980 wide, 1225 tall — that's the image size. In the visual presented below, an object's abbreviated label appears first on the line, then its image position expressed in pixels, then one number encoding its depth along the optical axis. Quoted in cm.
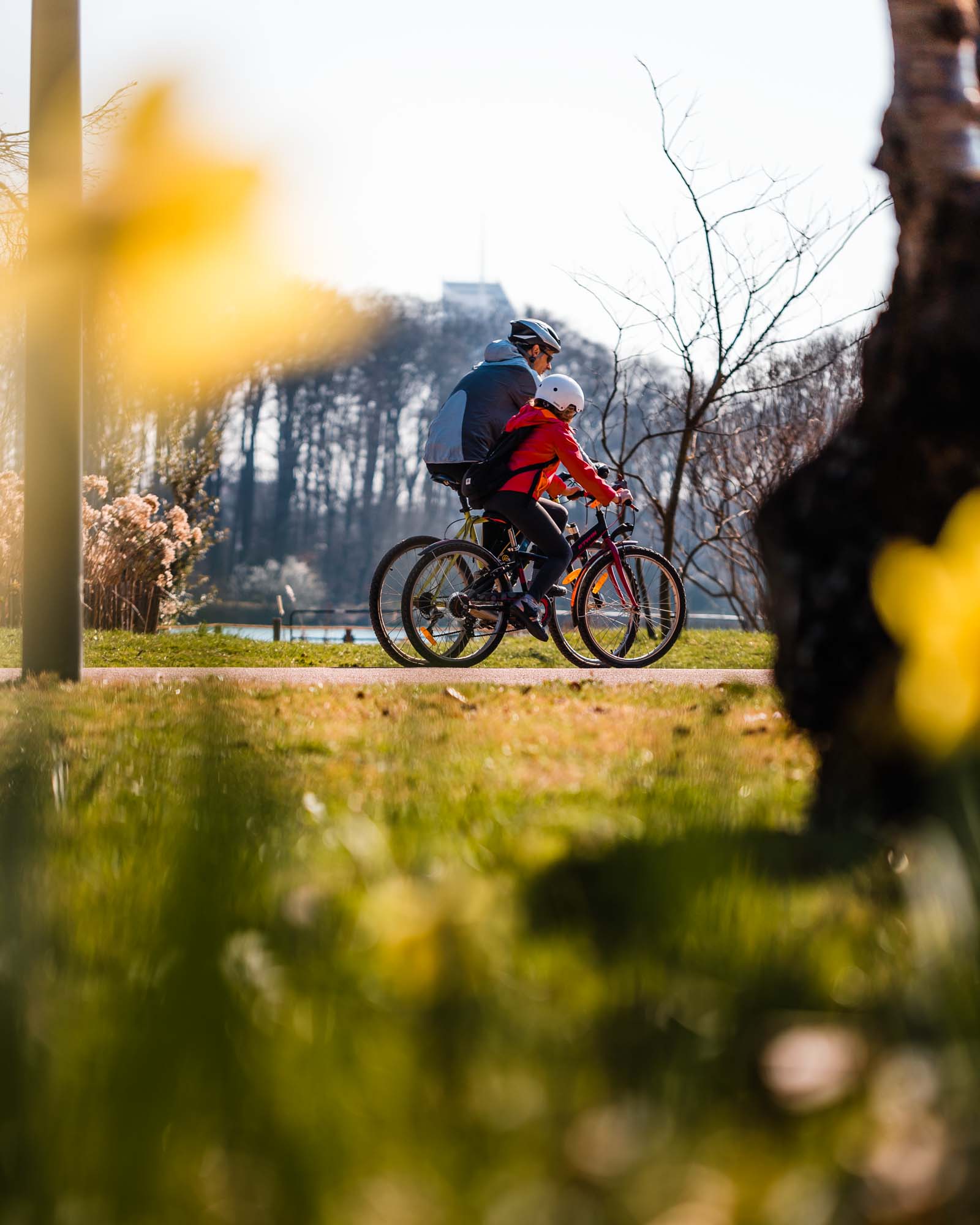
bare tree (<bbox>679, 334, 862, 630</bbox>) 3569
